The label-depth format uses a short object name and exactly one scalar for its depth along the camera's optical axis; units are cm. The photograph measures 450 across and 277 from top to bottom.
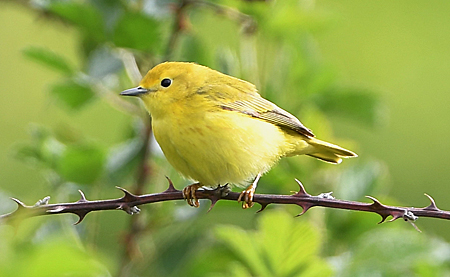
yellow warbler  703
